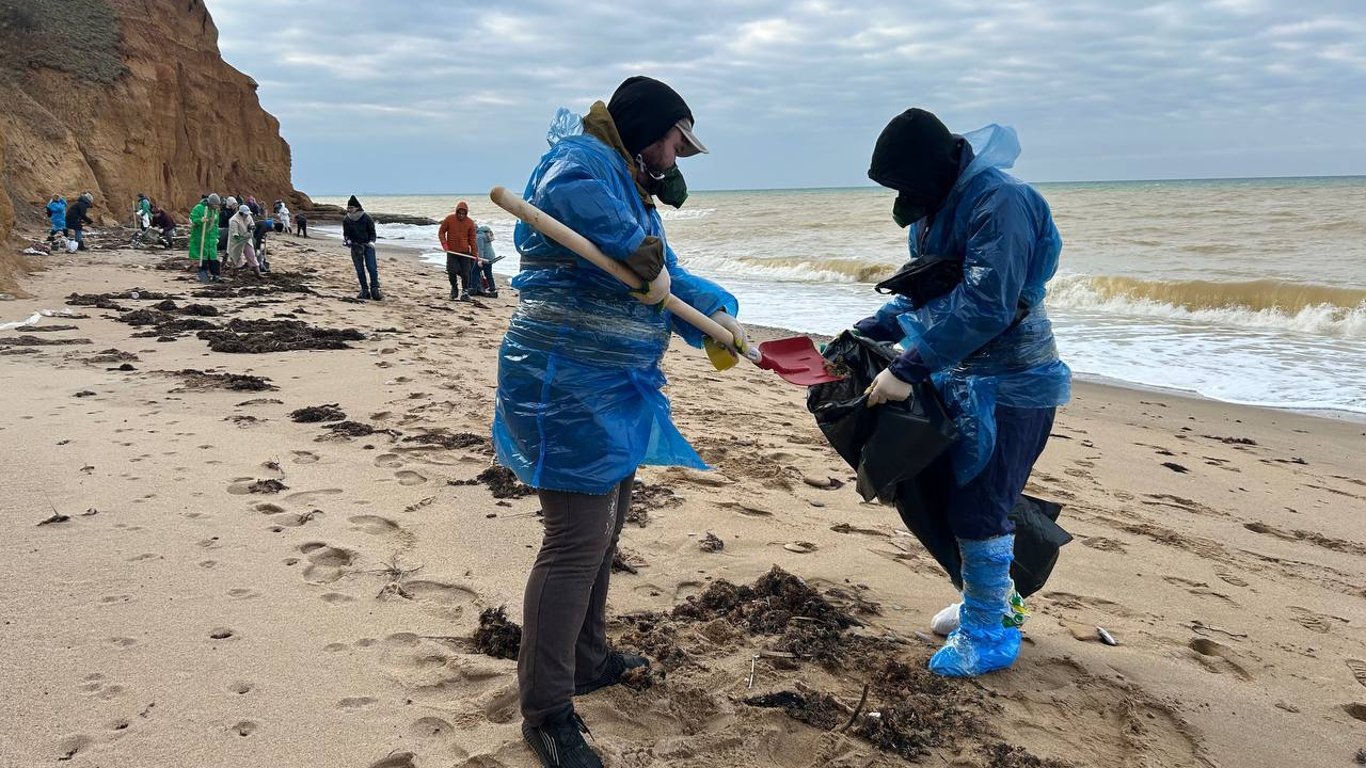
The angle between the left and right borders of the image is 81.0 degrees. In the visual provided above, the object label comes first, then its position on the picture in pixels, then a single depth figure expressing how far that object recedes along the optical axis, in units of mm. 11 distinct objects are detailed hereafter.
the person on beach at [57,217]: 18516
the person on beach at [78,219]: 18594
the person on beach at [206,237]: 12914
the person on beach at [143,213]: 23922
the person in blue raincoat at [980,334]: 2340
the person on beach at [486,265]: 14359
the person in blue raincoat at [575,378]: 2033
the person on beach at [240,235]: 14336
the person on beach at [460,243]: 12547
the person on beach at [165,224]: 20547
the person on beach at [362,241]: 11883
